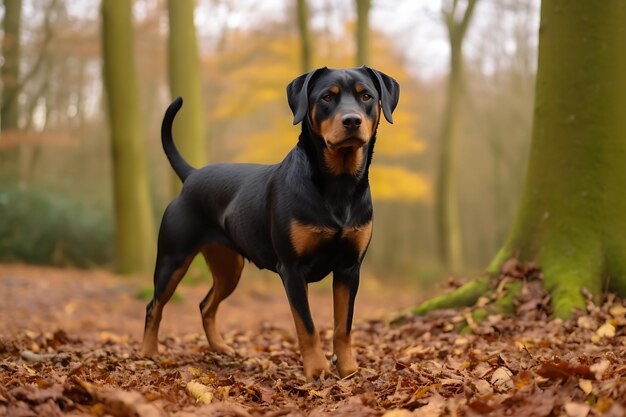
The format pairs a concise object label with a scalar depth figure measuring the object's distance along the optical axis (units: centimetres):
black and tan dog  383
